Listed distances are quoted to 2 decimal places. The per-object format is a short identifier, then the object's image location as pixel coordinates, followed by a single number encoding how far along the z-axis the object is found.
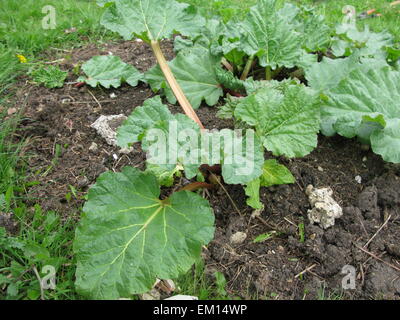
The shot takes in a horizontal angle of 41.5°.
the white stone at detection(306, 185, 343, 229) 0.83
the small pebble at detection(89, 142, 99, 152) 0.98
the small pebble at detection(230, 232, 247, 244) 0.83
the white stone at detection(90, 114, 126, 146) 0.98
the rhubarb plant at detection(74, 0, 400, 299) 0.75
